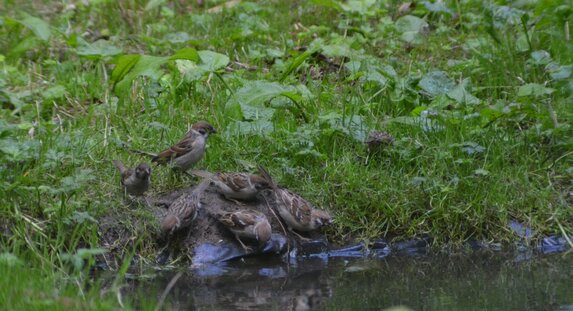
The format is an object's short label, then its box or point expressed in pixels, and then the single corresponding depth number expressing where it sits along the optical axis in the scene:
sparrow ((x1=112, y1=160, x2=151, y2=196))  14.67
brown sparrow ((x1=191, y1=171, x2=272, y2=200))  15.45
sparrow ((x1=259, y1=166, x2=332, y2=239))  15.03
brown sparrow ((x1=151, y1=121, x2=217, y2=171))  15.44
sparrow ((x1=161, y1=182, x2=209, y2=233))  14.70
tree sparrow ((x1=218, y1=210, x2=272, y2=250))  14.86
